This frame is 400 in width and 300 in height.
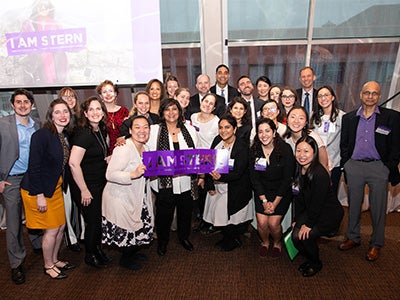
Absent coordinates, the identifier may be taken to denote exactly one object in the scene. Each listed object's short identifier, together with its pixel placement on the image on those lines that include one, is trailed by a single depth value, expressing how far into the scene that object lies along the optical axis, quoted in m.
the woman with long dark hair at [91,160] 2.63
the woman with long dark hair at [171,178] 2.96
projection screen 4.40
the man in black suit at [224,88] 4.14
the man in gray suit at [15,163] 2.70
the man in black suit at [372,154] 2.92
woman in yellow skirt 2.55
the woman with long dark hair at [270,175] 2.89
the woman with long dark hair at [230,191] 3.02
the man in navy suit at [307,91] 3.75
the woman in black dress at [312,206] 2.65
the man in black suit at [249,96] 3.85
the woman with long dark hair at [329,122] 3.29
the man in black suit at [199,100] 3.78
